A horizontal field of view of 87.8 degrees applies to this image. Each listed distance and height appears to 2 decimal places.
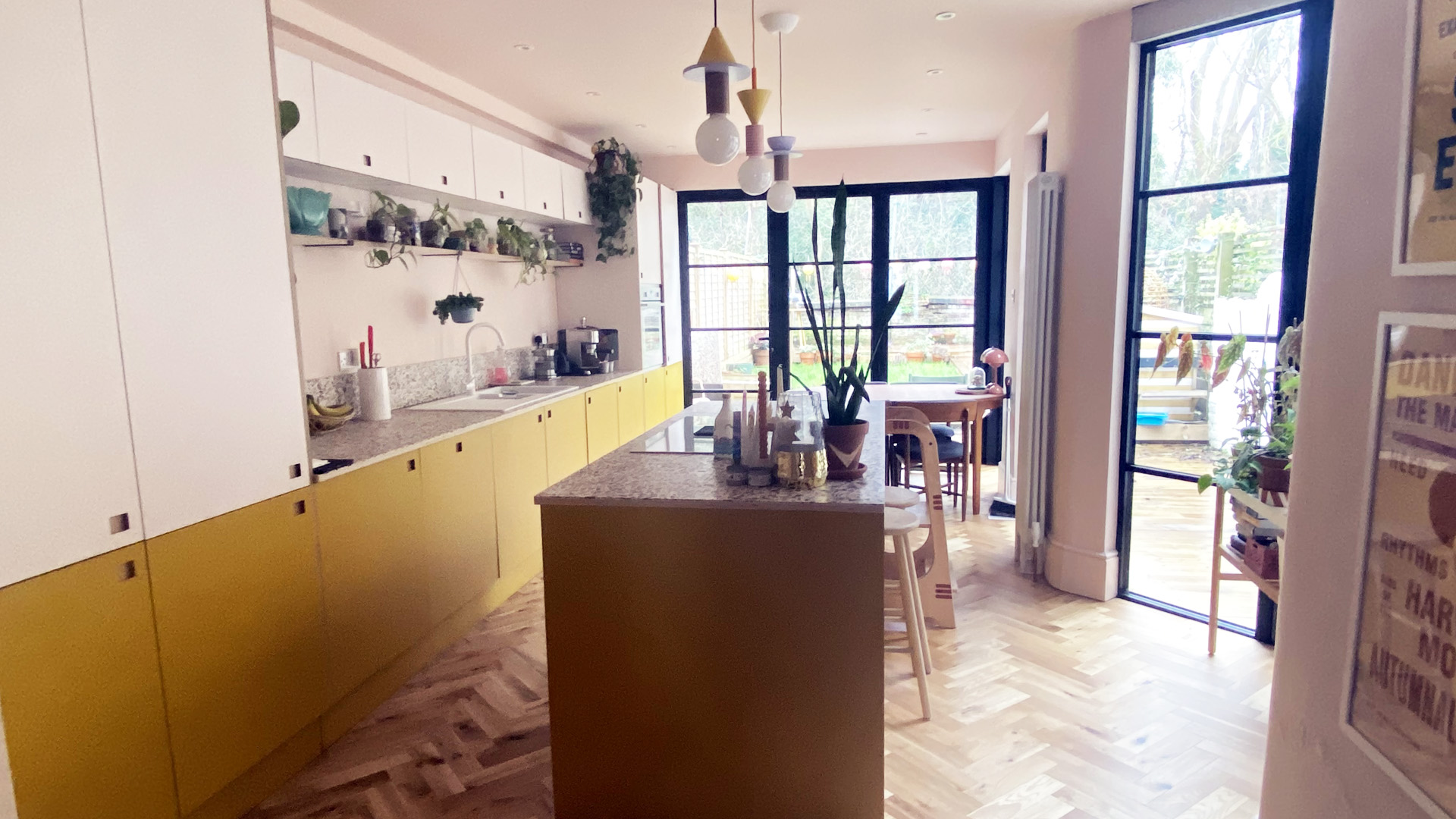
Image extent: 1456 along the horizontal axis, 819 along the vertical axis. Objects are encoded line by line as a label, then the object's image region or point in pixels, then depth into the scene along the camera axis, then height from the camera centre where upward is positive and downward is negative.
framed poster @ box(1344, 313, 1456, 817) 0.83 -0.32
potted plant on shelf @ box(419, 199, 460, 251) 3.59 +0.43
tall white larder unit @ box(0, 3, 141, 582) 1.53 -0.01
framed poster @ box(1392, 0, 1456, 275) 0.84 +0.18
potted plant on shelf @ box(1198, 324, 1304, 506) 2.46 -0.40
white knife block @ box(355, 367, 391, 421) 3.29 -0.32
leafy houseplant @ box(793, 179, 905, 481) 2.07 -0.28
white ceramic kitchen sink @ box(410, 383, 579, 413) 3.76 -0.43
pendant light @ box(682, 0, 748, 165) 2.18 +0.66
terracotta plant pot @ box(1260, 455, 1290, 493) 2.43 -0.54
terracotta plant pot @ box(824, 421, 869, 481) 2.08 -0.37
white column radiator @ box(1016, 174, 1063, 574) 3.49 -0.27
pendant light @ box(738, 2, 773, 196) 2.71 +0.66
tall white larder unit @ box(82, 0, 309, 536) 1.76 +0.18
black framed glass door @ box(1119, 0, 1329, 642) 2.76 +0.25
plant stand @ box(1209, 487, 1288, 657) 2.28 -0.89
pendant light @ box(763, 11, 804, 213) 3.51 +0.66
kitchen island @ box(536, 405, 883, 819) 1.91 -0.86
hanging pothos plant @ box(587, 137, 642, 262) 5.22 +0.86
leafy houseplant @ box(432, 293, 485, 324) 3.90 +0.06
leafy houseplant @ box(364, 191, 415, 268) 3.26 +0.39
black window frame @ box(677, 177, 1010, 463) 6.00 +0.45
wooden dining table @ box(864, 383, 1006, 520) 4.48 -0.55
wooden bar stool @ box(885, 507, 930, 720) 2.50 -0.93
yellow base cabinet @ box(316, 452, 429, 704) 2.44 -0.86
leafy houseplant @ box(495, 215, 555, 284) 4.27 +0.43
